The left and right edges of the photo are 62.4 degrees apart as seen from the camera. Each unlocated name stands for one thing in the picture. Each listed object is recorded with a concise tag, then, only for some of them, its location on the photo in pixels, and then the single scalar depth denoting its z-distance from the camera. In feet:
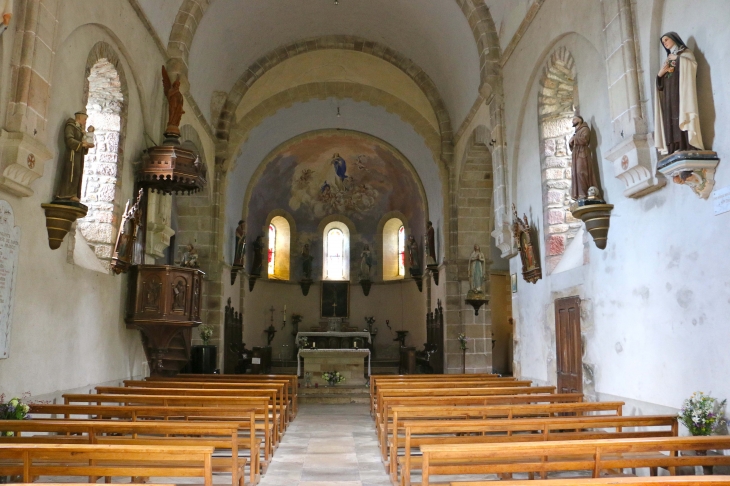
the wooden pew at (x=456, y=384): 30.12
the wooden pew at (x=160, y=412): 19.13
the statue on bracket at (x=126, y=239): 29.66
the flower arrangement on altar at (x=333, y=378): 46.29
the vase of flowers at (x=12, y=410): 18.17
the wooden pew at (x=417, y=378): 34.35
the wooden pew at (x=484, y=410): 19.93
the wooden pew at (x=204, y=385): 28.64
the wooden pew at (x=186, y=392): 25.11
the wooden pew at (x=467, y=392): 26.30
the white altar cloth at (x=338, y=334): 62.45
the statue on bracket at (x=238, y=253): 58.39
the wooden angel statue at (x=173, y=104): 34.50
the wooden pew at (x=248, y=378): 35.04
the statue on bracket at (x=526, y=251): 32.94
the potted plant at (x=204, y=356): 46.98
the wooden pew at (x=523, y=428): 16.63
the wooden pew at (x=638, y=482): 10.51
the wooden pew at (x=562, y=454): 13.15
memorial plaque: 20.11
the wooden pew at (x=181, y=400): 22.17
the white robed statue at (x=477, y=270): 50.03
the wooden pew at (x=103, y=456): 12.46
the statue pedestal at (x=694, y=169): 17.53
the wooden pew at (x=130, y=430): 15.49
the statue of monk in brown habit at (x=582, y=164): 25.45
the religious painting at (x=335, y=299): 73.82
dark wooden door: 27.37
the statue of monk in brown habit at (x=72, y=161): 23.58
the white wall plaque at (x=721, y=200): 17.07
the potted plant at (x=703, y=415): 16.89
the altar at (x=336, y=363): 48.03
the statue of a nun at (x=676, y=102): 17.76
